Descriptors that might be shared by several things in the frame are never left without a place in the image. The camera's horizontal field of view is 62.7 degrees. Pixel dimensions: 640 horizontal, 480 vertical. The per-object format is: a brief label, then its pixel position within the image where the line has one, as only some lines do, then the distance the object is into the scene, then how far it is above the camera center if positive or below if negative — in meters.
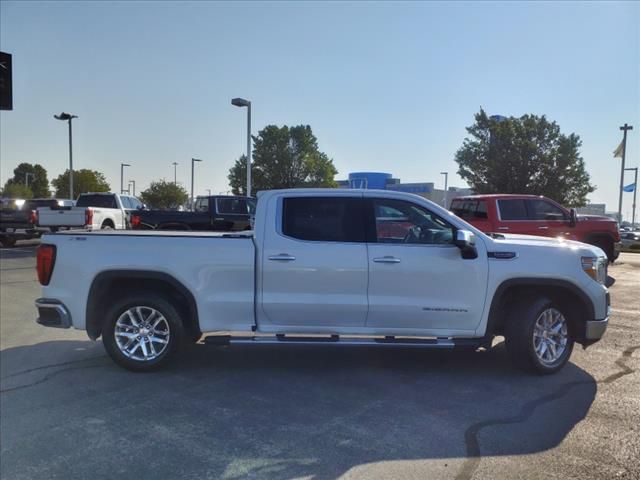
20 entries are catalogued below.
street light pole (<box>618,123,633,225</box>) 37.56 +4.99
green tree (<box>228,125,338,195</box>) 50.16 +4.87
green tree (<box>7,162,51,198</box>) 99.81 +5.47
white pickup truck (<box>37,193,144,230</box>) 17.44 -0.01
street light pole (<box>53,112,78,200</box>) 32.27 +4.76
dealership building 39.12 +2.60
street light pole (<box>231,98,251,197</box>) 22.68 +4.21
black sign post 8.41 +1.93
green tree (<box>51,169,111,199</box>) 64.88 +3.08
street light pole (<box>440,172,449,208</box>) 64.49 +4.38
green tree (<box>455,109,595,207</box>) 31.70 +3.54
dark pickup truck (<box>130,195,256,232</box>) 15.48 -0.24
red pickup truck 12.60 -0.04
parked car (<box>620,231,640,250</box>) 29.27 -1.06
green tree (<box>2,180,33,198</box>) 73.34 +1.77
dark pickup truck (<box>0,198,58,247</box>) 18.50 -0.66
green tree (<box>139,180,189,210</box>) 75.12 +1.87
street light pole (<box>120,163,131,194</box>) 71.81 +4.28
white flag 38.19 +5.08
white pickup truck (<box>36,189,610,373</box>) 5.18 -0.70
